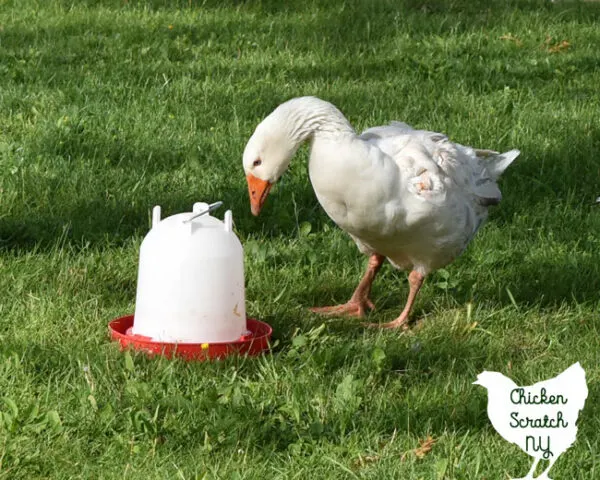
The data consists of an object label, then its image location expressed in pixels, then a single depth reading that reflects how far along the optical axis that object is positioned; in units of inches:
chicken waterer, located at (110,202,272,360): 336.0
